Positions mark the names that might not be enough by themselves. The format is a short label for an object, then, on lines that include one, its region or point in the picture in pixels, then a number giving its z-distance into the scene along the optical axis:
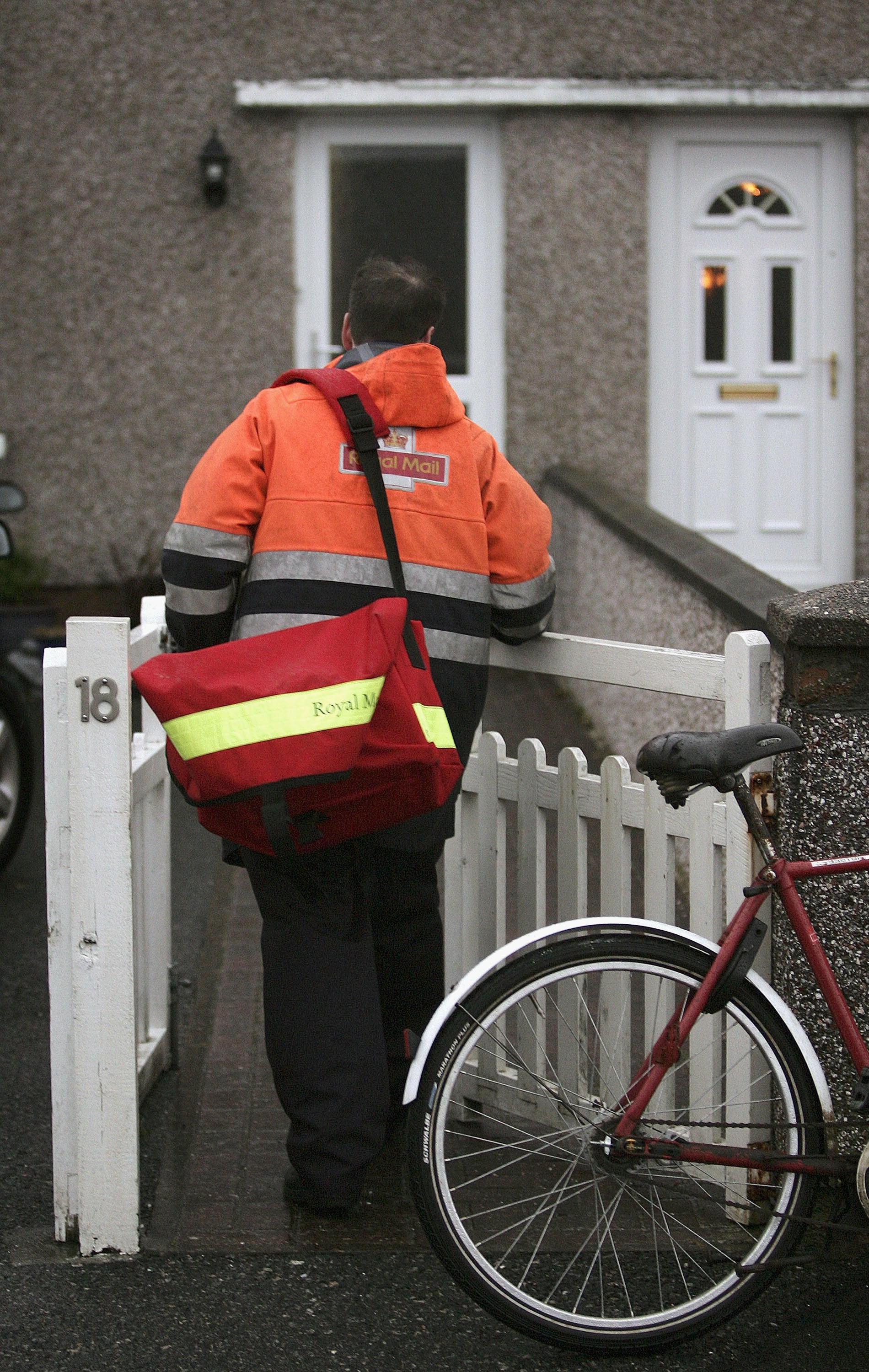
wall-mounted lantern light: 17.30
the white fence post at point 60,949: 5.63
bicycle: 4.93
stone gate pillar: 5.63
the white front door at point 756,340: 18.28
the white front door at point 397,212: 18.08
